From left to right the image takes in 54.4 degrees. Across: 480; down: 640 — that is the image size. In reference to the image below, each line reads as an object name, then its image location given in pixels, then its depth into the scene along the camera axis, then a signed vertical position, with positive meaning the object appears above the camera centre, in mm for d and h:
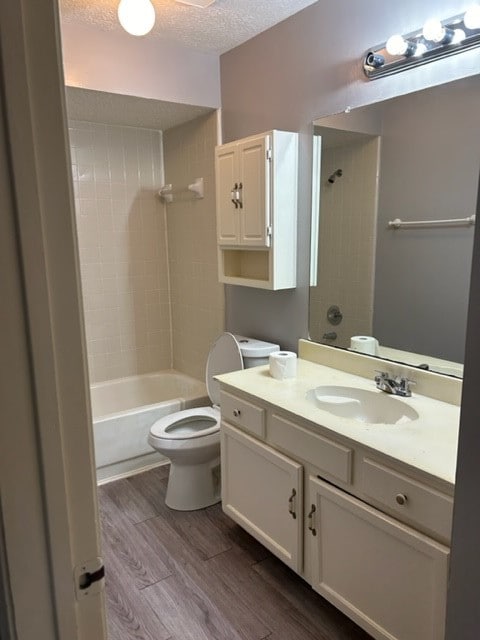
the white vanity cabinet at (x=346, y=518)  1341 -952
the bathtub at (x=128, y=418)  2816 -1180
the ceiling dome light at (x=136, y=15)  1833 +870
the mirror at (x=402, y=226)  1716 +45
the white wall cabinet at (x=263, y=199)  2289 +185
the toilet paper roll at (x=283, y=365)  2096 -576
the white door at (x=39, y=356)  491 -133
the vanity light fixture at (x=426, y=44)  1578 +680
